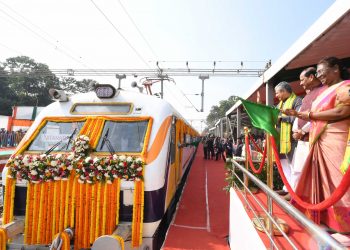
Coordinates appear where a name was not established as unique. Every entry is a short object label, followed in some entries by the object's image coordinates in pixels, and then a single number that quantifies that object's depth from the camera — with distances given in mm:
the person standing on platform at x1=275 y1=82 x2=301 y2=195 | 3590
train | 3814
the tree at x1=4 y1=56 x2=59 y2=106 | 53250
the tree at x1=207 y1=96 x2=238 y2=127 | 81900
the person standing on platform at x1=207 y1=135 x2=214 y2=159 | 18562
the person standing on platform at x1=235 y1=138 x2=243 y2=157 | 10625
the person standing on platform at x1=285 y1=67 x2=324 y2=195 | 3047
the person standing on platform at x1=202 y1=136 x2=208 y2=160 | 18988
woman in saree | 2219
